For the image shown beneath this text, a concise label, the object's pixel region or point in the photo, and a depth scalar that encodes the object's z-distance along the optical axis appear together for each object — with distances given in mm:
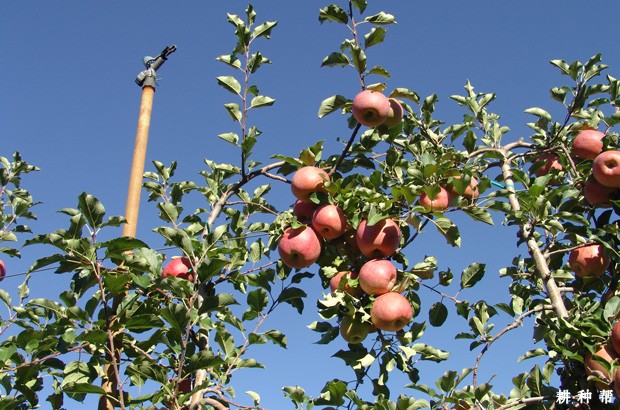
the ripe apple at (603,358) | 2521
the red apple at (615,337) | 2505
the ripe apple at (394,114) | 3105
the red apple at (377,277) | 2770
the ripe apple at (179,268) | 2891
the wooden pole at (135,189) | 2436
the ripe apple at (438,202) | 2982
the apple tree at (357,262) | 2379
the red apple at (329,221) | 2889
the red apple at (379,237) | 2830
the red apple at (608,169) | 3049
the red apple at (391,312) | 2709
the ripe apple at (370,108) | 2893
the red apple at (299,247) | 2891
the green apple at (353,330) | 2855
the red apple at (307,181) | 2982
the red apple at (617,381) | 2422
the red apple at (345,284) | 2875
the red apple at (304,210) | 3100
